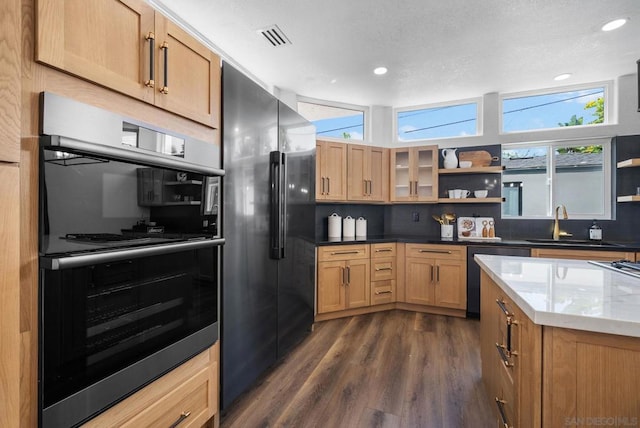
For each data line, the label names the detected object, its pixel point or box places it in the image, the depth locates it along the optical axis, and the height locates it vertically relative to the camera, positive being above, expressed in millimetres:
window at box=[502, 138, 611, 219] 3750 +470
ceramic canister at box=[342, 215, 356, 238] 4086 -187
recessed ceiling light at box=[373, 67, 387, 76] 3330 +1623
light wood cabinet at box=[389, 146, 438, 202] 4129 +563
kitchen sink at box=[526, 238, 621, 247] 3246 -316
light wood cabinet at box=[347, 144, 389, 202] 4023 +561
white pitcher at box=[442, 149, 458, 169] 4089 +754
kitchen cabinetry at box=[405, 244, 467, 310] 3602 -760
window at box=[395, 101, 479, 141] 4277 +1372
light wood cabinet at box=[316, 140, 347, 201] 3789 +550
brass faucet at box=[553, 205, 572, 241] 3696 -190
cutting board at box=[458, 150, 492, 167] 4000 +767
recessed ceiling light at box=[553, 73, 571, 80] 3467 +1629
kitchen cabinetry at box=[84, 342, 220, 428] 1135 -821
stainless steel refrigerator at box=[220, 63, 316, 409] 1755 -138
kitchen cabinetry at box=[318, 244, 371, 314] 3471 -768
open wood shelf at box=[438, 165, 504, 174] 3889 +586
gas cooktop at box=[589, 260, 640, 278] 1554 -294
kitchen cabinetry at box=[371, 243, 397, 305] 3791 -764
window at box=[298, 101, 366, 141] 4270 +1392
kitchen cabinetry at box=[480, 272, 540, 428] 1061 -649
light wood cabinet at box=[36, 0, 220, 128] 932 +610
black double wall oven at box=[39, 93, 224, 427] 911 -156
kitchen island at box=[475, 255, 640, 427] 946 -477
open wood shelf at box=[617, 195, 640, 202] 3246 +188
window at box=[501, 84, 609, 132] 3756 +1382
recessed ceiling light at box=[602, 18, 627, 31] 2470 +1610
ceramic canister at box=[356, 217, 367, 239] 4215 -203
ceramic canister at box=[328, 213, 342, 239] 4004 -182
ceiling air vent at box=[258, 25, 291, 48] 2615 +1609
